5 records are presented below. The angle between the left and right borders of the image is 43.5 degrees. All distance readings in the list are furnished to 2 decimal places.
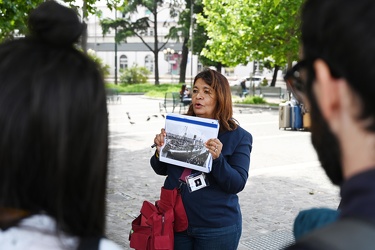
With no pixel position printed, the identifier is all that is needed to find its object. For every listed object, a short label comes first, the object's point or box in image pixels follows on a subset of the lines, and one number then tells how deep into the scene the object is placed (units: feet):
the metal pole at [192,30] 108.45
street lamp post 134.17
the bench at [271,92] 90.63
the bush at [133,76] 143.54
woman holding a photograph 9.00
